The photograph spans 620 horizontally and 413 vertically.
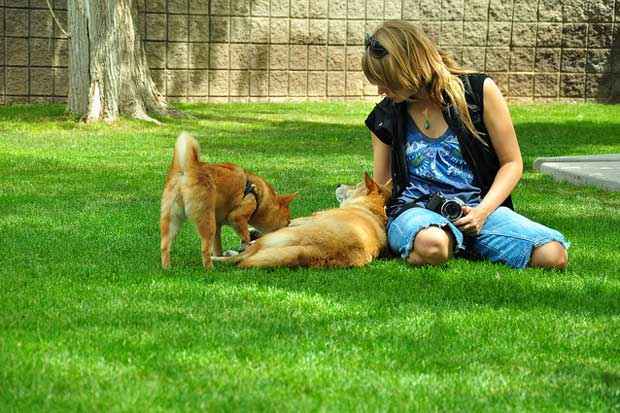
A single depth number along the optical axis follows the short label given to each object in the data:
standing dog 10.15
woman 10.56
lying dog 10.30
